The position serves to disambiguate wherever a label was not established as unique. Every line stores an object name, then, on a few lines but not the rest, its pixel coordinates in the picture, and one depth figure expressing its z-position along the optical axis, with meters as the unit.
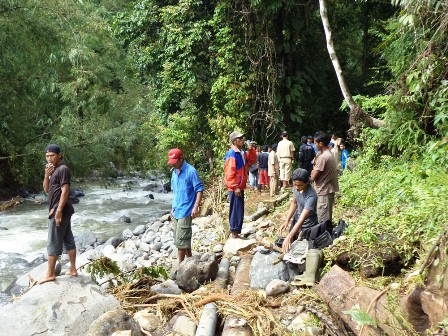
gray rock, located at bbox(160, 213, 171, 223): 13.85
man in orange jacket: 7.49
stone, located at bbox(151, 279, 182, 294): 5.86
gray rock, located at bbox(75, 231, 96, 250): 12.34
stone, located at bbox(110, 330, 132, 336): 4.33
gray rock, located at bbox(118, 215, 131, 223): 15.51
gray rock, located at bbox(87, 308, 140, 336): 4.50
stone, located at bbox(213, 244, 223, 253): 7.76
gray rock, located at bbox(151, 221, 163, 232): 12.77
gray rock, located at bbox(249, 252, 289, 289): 5.48
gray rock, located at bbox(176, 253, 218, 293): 5.88
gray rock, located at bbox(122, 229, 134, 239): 12.79
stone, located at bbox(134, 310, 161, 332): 5.04
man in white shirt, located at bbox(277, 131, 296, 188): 11.87
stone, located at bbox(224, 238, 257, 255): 7.05
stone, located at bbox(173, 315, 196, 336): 4.67
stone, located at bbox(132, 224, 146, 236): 12.98
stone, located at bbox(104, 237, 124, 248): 11.84
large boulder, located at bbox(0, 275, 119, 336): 5.09
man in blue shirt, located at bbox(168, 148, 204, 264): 6.54
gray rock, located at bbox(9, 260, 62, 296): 8.03
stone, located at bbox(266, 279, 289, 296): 5.14
